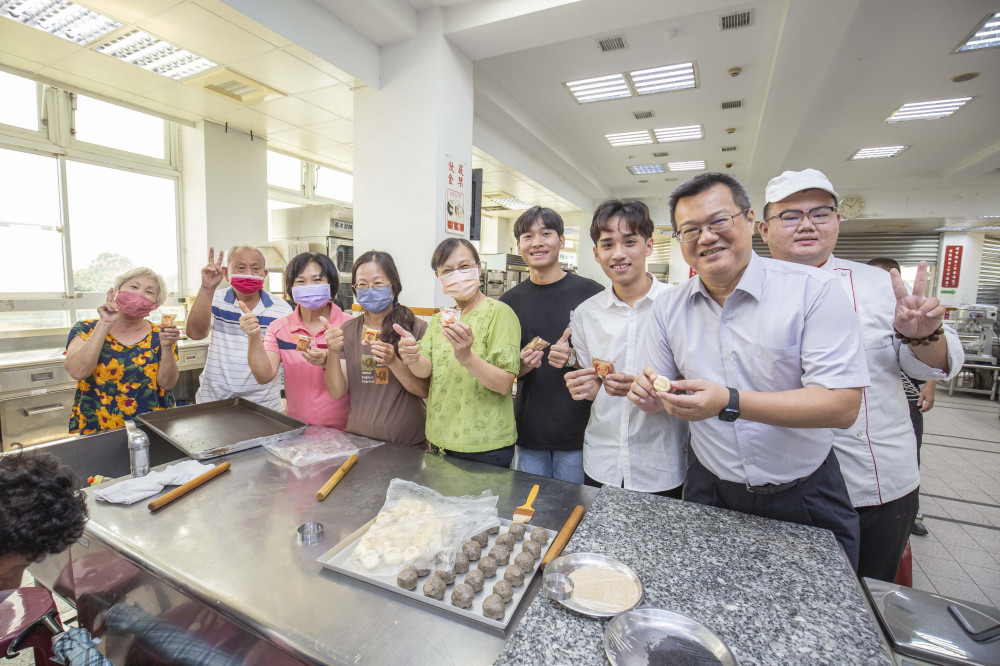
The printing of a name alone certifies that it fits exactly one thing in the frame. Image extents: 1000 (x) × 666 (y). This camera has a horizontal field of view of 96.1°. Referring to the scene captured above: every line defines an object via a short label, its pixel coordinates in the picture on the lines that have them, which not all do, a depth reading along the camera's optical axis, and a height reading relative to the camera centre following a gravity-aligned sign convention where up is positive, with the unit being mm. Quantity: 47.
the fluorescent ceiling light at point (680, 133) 6957 +2489
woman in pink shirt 2275 -356
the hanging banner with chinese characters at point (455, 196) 4273 +852
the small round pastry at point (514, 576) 1056 -684
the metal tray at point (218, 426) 1881 -687
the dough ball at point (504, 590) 1010 -687
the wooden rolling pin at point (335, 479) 1521 -708
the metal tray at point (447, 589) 972 -718
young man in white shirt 1779 -289
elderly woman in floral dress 2330 -447
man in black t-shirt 2141 -379
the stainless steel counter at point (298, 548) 939 -742
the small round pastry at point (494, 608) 964 -692
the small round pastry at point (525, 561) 1105 -682
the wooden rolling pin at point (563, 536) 1159 -680
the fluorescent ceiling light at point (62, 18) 3205 +1885
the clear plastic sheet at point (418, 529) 1153 -700
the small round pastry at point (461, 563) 1123 -698
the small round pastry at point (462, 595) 1002 -702
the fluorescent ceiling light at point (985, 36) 4156 +2556
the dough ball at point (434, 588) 1027 -699
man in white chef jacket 1677 -288
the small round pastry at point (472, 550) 1177 -698
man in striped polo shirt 2549 -254
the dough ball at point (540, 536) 1223 -681
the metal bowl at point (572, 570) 873 -617
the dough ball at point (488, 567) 1106 -694
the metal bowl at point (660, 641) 768 -626
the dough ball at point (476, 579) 1054 -696
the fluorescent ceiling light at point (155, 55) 3648 +1885
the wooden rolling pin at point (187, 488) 1438 -719
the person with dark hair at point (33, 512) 992 -549
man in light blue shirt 1215 -199
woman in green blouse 1853 -352
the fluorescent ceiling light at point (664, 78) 5199 +2525
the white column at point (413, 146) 4098 +1293
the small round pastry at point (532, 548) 1157 -680
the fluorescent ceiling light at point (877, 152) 7445 +2432
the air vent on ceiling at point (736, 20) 4113 +2523
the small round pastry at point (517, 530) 1253 -681
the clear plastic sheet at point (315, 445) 1828 -706
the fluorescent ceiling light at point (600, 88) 5492 +2525
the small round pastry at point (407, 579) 1063 -702
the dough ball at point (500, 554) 1146 -688
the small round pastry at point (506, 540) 1200 -684
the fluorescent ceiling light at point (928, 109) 5812 +2492
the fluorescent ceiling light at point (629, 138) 7279 +2497
